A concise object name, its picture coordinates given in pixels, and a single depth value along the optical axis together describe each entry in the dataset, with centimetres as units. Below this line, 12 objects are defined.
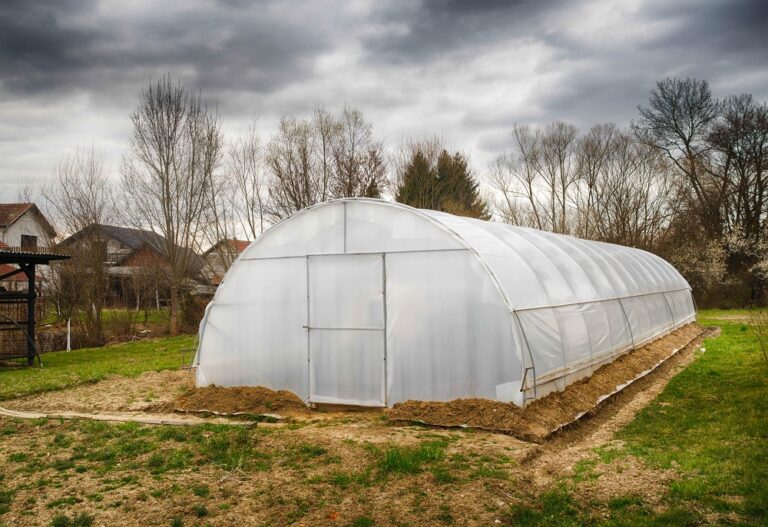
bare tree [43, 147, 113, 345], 2409
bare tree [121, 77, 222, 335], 2634
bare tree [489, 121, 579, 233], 4088
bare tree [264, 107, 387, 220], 3120
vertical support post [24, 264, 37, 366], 1781
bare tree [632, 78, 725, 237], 3784
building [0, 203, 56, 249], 3631
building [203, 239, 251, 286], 3059
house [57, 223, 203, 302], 2547
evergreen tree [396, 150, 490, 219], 3416
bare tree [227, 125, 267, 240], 3145
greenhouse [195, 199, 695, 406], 954
